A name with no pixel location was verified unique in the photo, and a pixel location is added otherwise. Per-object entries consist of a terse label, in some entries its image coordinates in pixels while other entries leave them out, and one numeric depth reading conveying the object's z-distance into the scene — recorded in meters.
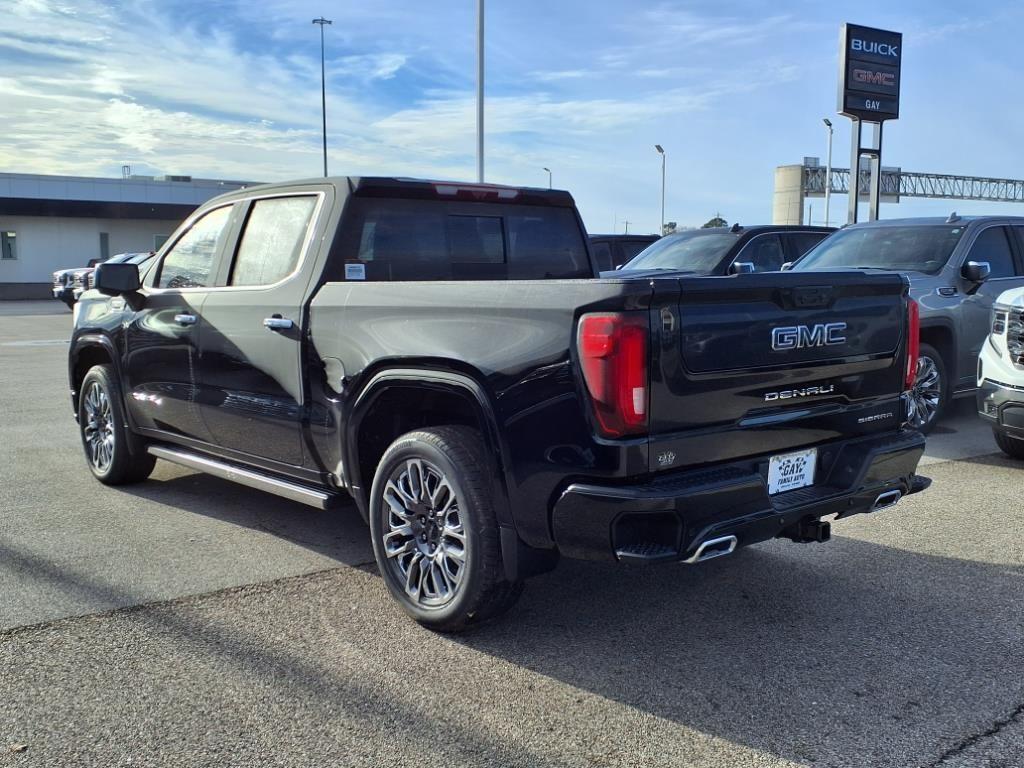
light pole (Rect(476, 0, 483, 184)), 20.38
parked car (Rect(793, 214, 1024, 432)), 8.36
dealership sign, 23.31
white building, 44.16
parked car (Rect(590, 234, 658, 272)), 14.52
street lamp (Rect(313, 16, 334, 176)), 42.38
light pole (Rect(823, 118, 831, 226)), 52.79
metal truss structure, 58.91
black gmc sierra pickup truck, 3.37
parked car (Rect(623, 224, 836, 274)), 11.00
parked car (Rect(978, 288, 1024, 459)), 6.65
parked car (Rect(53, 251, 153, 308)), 24.04
